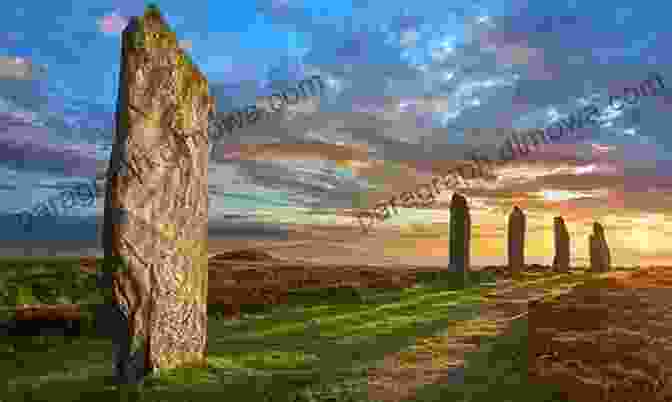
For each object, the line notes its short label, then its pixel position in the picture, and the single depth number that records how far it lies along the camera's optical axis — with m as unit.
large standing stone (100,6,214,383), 9.53
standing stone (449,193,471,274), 30.69
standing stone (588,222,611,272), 45.04
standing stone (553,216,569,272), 44.75
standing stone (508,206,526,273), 40.66
